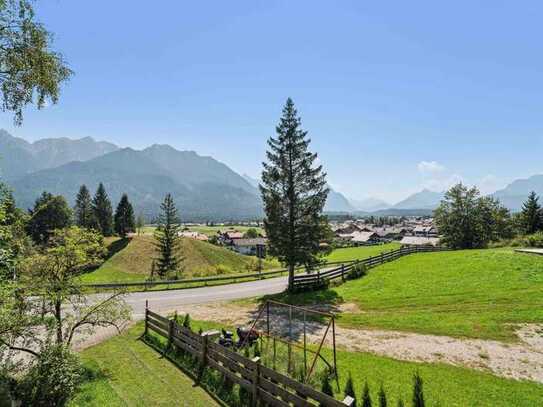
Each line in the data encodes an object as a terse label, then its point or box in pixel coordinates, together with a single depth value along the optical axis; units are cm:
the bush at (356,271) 2916
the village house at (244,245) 12606
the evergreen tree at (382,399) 727
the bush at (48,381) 841
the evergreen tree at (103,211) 7169
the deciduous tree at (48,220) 5869
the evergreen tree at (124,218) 6904
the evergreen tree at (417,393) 721
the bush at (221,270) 4444
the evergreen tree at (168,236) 4733
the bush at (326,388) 792
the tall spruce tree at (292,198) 2464
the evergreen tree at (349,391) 752
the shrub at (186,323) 1391
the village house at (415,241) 7798
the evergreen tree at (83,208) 7000
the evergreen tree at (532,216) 5294
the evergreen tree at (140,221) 9625
